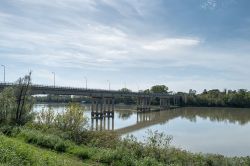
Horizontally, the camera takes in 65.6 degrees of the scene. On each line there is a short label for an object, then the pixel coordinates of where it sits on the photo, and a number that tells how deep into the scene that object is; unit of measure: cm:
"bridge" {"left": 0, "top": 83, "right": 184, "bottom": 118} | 4405
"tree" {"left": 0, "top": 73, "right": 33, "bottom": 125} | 1911
